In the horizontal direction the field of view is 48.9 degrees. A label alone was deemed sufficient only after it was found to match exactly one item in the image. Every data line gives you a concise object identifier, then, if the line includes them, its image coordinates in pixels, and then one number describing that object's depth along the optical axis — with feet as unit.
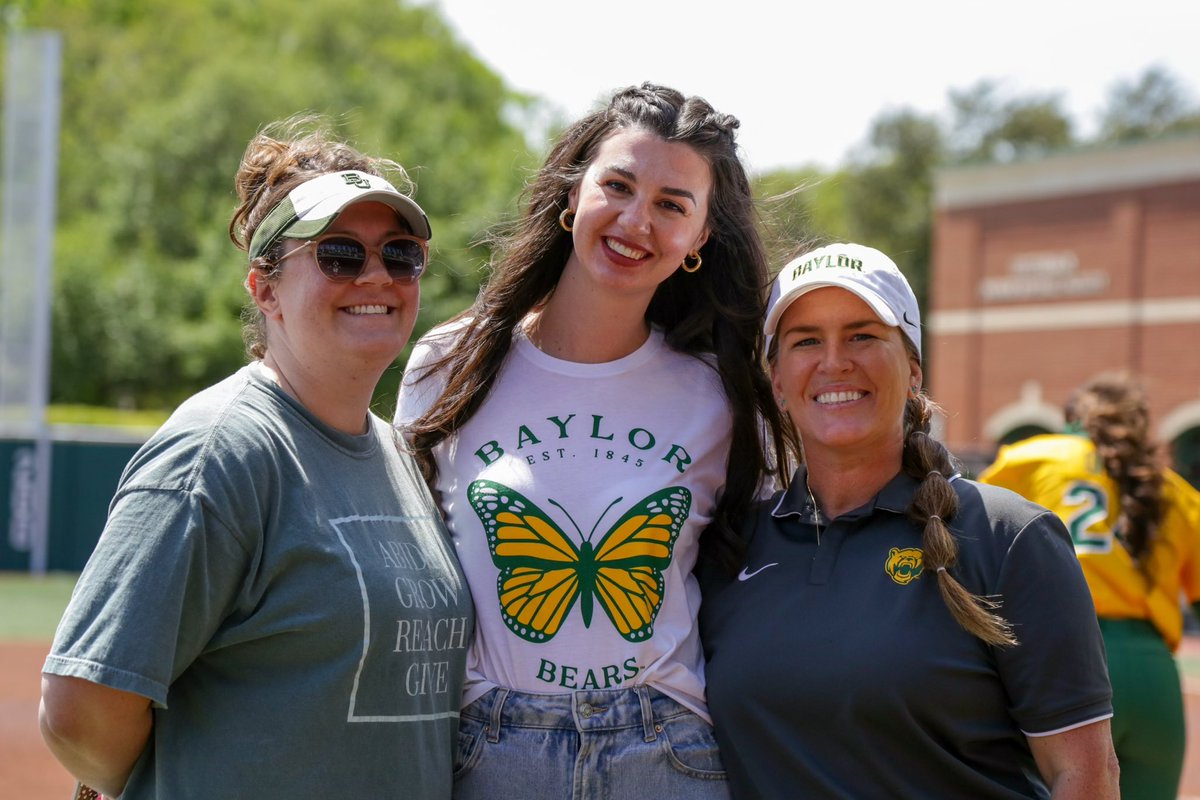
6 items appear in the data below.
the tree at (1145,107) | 172.35
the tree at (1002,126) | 169.27
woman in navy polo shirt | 8.39
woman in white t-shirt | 9.38
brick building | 86.07
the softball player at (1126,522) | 15.75
